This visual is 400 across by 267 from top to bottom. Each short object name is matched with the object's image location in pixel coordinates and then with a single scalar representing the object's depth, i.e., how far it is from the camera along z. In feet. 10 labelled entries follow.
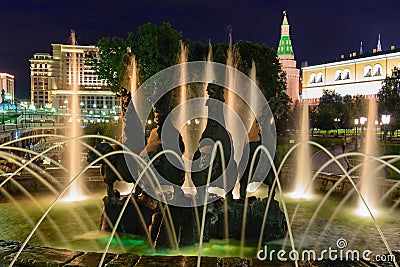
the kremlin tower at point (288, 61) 325.62
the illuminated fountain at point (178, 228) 26.07
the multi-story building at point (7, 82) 497.87
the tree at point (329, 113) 152.56
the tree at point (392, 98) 117.60
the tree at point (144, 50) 104.83
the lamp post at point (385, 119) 71.92
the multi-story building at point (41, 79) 478.22
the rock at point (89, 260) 15.43
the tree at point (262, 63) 125.83
